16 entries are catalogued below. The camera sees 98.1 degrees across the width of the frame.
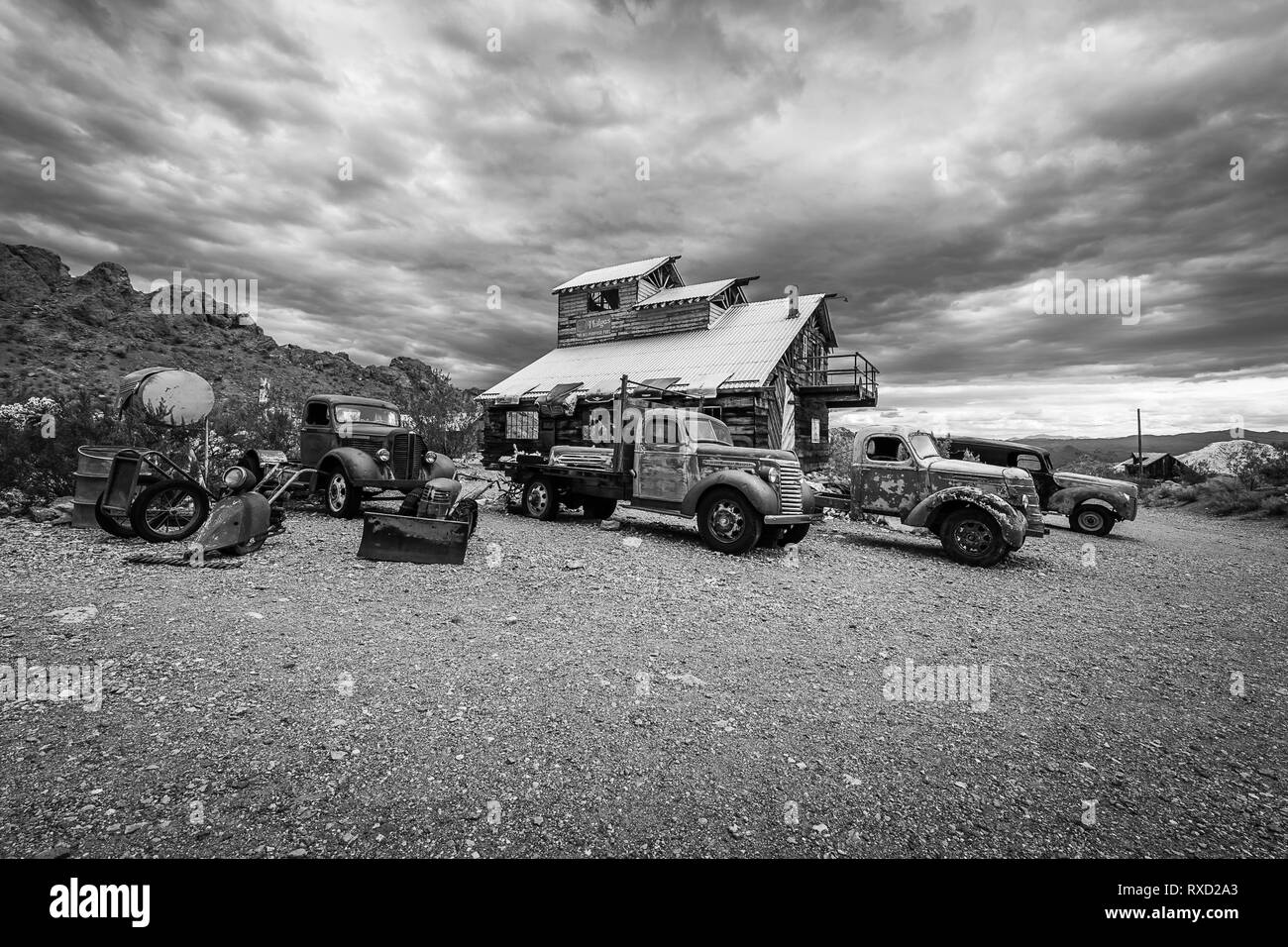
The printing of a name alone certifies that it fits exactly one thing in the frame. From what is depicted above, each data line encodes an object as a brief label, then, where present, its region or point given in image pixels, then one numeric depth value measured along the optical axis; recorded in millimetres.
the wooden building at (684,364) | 17875
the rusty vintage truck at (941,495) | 8289
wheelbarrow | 6938
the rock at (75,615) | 4416
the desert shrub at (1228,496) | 15812
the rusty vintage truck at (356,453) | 9609
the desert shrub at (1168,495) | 18781
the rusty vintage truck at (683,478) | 8422
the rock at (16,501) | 8344
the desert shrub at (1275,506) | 14562
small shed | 34250
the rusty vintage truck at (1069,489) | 11789
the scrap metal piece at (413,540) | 6961
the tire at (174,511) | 7090
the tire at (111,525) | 6961
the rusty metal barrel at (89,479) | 7371
